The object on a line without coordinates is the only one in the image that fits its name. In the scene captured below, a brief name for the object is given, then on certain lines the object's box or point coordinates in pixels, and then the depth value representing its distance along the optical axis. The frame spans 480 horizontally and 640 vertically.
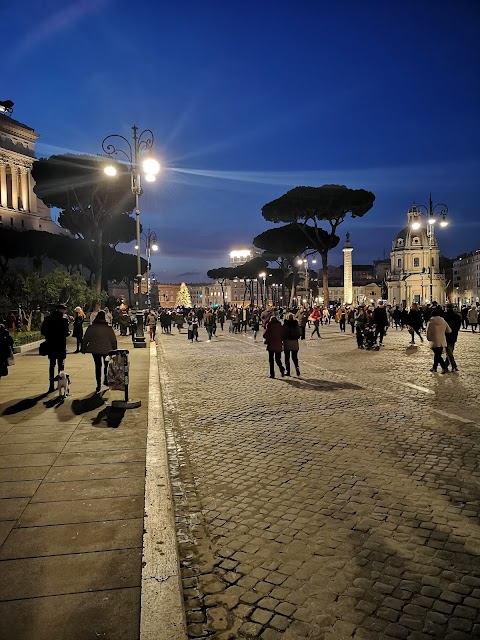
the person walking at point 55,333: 8.87
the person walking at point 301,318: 18.24
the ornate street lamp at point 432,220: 26.28
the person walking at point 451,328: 11.33
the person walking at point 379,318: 17.09
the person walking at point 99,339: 8.43
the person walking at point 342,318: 28.22
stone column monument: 54.29
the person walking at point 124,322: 24.95
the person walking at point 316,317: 23.17
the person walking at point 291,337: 10.89
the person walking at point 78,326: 15.35
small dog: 8.16
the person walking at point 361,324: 17.50
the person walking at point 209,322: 22.92
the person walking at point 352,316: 27.63
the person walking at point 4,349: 7.68
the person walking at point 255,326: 22.64
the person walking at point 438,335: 10.76
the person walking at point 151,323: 21.54
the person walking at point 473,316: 24.16
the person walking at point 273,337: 10.66
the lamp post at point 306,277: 53.25
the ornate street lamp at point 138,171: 14.93
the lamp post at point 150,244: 37.19
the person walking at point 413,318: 18.61
